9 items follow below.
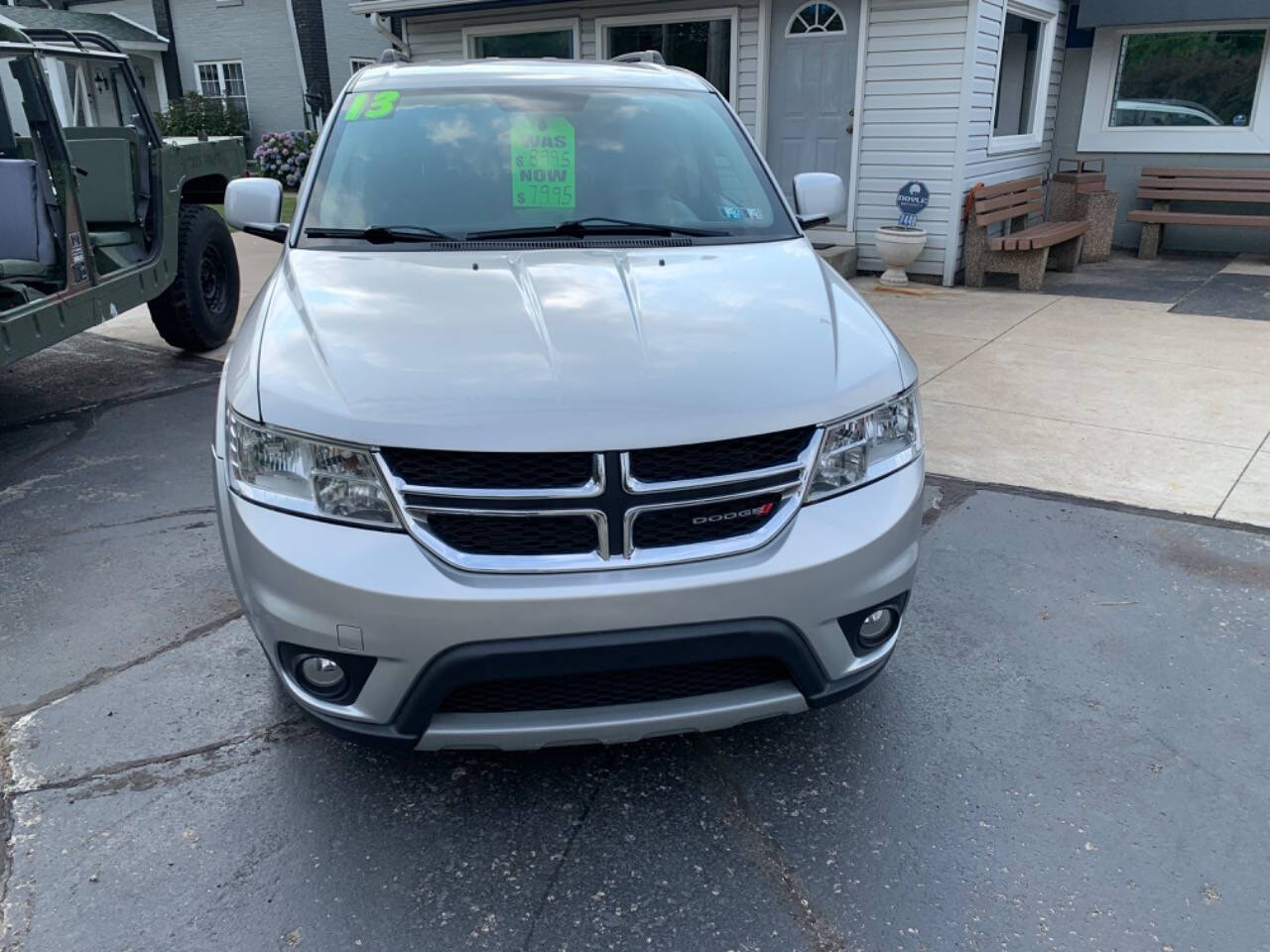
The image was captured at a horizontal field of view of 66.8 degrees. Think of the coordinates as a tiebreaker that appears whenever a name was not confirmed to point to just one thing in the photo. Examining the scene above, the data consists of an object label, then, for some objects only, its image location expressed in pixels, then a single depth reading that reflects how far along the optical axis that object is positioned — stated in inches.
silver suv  78.7
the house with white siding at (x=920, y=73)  345.4
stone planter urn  346.9
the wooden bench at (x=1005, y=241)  347.9
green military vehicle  194.7
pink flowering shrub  593.0
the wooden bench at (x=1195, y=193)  391.5
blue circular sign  351.9
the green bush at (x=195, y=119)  793.6
